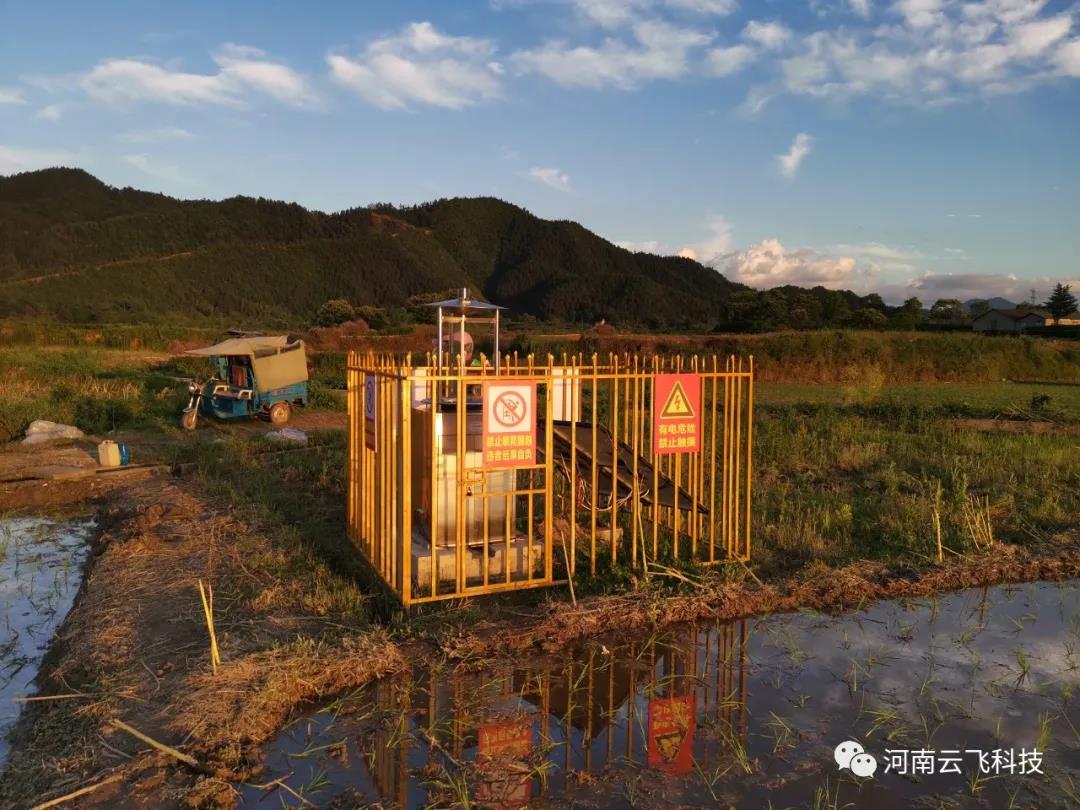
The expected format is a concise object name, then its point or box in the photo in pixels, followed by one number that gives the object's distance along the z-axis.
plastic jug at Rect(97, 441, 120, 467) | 12.01
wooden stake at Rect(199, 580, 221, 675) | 4.53
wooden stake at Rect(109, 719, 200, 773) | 3.69
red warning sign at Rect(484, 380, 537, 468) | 5.82
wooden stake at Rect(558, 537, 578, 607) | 5.71
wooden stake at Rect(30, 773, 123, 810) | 3.37
